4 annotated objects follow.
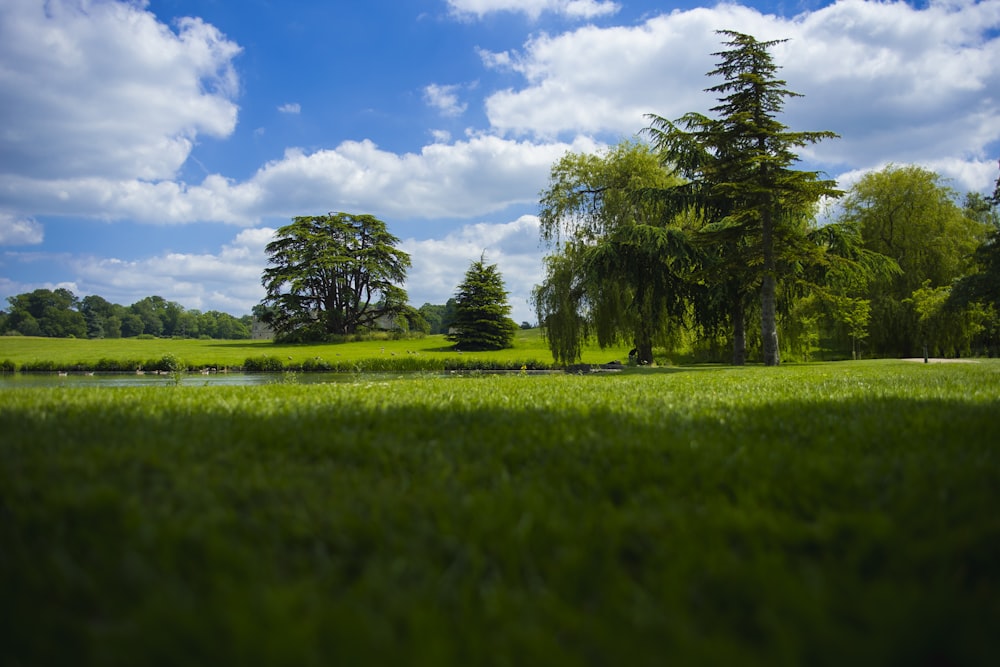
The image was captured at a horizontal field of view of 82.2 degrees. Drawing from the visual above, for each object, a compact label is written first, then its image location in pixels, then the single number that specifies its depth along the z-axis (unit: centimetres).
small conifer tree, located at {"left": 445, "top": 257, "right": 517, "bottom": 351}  5334
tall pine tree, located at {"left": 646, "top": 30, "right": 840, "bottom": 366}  2008
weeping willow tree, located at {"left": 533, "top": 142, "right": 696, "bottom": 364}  2225
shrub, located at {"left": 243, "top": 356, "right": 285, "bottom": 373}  3544
